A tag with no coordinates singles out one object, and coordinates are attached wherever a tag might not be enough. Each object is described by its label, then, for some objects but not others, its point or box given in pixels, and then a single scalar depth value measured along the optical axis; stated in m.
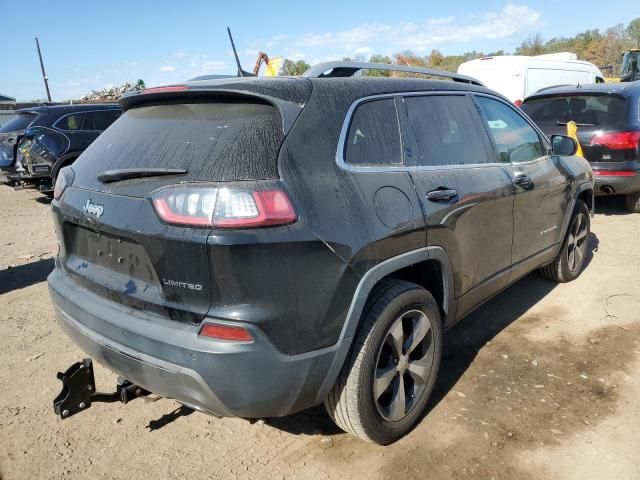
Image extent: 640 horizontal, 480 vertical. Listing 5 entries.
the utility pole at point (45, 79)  35.41
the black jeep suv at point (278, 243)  2.02
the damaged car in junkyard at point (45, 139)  9.40
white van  12.02
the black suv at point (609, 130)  6.68
